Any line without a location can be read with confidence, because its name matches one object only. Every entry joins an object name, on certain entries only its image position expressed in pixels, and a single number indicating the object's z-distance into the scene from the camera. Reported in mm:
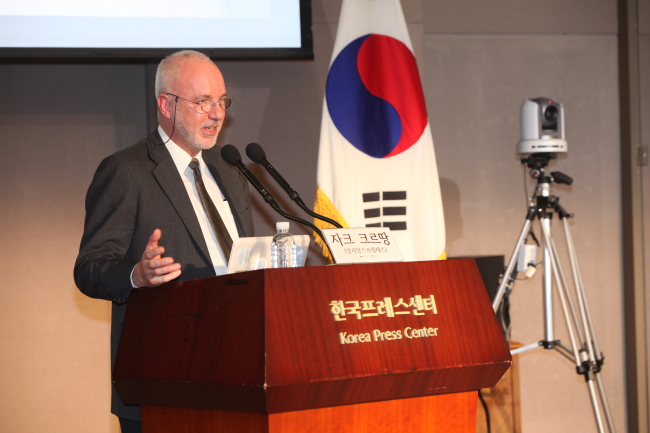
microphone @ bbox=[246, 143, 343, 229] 6111
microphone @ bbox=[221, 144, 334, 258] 6072
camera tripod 7212
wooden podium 4491
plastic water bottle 5883
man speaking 6136
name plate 5385
